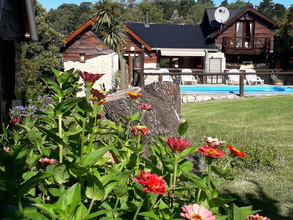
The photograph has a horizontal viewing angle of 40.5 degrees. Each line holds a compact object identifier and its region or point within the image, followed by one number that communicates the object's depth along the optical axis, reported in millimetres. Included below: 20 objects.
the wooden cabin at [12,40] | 6117
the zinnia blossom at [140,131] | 2436
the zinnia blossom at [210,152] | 1730
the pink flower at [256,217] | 1601
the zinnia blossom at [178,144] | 1714
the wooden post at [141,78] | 17747
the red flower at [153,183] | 1488
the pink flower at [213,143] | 1854
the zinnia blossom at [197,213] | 1396
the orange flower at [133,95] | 2619
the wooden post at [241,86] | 17327
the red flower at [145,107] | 2884
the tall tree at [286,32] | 31031
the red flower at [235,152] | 1929
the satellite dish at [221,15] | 29562
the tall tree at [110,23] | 21547
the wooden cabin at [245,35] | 29719
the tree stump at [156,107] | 5828
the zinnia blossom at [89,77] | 1876
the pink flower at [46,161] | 2039
